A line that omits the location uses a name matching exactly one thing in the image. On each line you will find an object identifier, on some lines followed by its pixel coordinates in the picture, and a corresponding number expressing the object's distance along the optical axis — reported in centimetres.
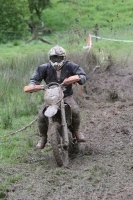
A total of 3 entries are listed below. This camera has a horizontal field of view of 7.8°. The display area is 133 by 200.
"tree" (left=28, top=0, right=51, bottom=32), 7342
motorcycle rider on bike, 1373
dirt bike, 1284
